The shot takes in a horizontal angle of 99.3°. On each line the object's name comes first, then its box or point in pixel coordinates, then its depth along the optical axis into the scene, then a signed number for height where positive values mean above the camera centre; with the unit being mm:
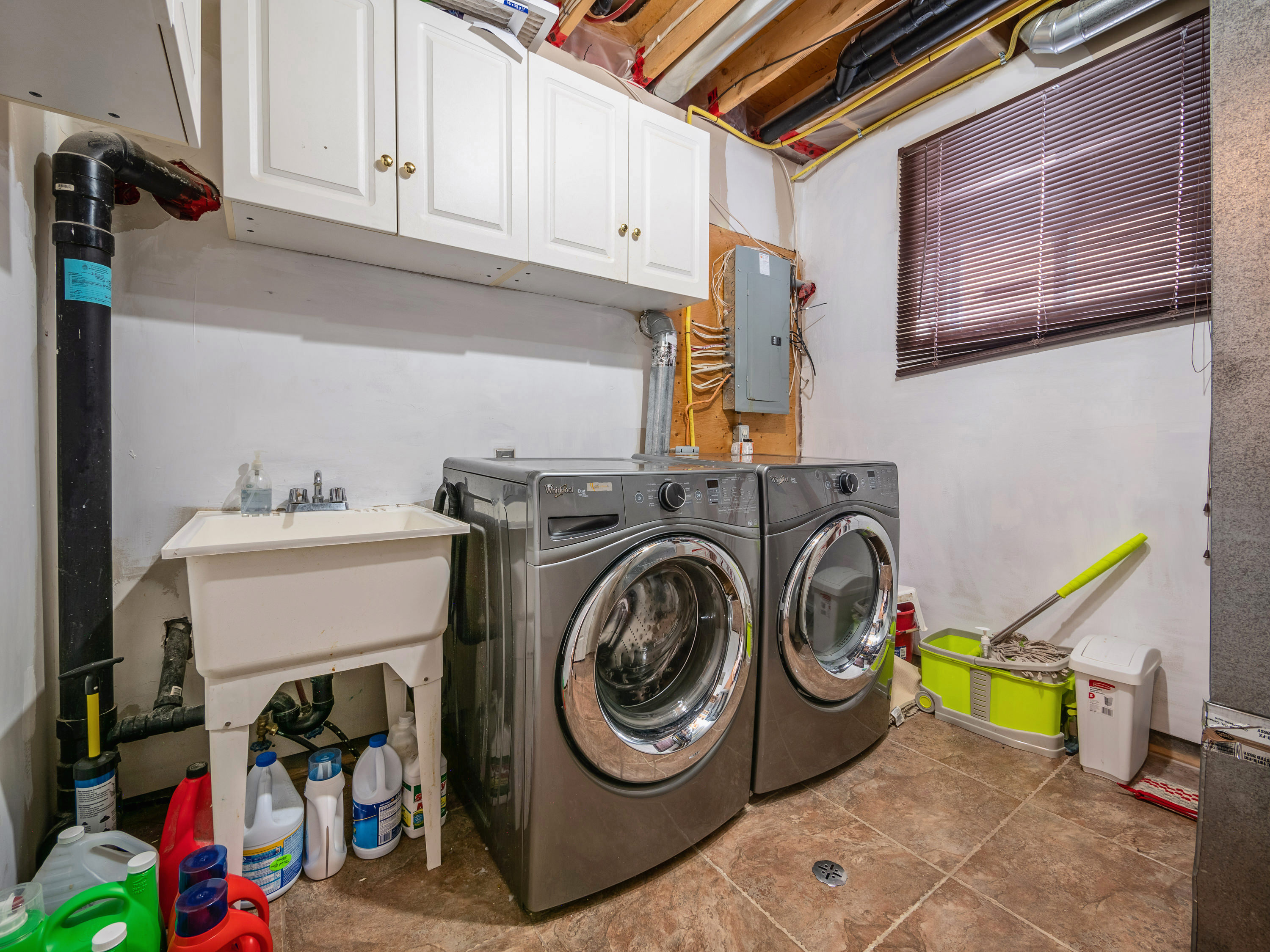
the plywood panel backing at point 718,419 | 2758 +283
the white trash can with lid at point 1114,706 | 1756 -785
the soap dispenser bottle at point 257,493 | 1668 -70
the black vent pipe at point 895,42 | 2072 +1778
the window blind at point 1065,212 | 1903 +1070
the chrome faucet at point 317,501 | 1712 -102
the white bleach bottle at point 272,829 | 1271 -861
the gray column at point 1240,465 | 945 +11
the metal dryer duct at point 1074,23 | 1897 +1658
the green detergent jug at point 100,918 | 816 -754
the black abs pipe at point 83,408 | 1288 +151
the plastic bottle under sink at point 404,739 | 1531 -769
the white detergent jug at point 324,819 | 1349 -881
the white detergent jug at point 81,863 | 994 -759
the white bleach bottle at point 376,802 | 1422 -879
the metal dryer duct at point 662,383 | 2482 +404
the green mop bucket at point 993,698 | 1948 -871
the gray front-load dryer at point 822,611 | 1598 -464
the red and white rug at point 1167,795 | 1629 -1017
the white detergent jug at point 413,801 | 1493 -931
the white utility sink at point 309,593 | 1090 -272
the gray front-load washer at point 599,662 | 1196 -496
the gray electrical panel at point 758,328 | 2805 +760
